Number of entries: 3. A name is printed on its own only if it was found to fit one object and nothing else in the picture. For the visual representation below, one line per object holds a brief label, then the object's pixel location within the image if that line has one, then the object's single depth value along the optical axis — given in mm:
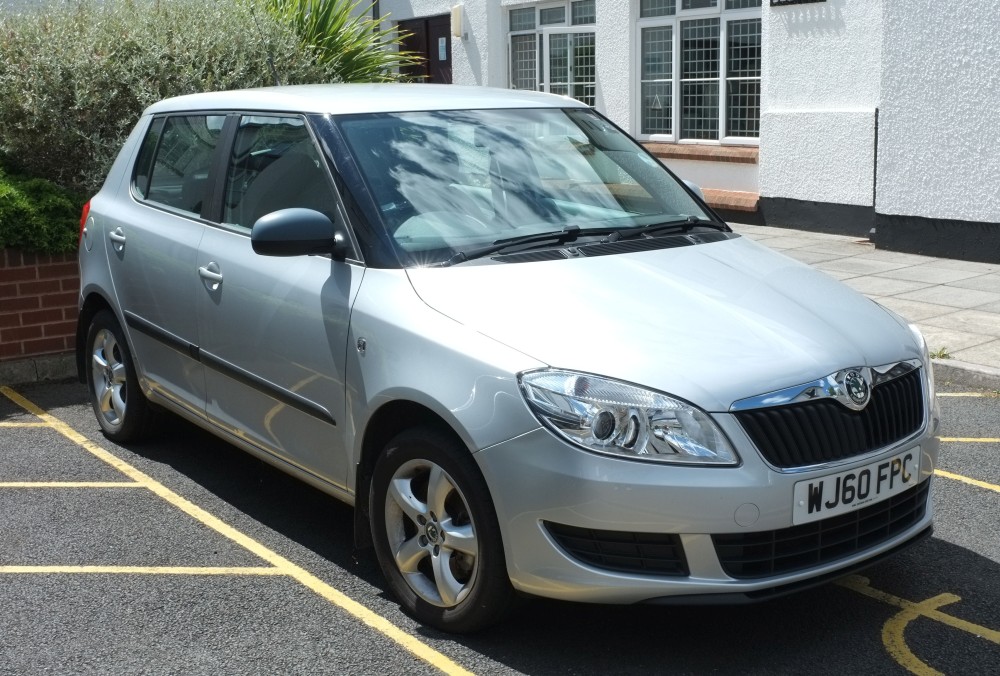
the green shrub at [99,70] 8508
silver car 3416
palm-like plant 10172
